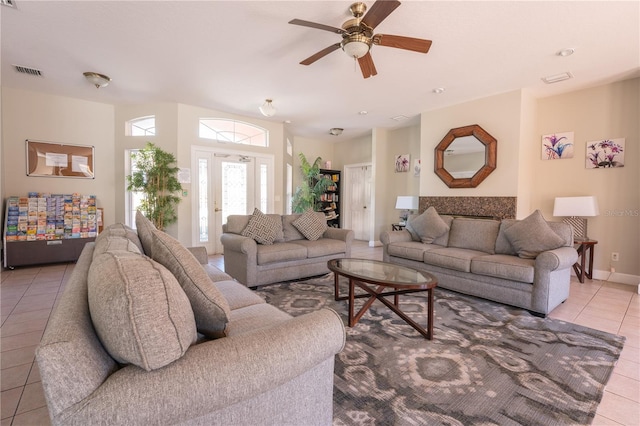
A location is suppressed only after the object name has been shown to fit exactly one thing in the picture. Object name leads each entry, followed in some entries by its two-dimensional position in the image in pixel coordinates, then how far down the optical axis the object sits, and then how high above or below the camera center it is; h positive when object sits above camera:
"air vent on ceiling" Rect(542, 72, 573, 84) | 3.62 +1.65
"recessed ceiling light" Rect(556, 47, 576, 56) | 3.01 +1.64
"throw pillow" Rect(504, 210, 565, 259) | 2.88 -0.33
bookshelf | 7.80 +0.09
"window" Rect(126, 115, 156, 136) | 5.08 +1.32
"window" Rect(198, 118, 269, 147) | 5.39 +1.38
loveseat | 3.36 -0.55
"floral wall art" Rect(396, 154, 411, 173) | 6.37 +0.91
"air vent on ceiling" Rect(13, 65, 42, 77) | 3.62 +1.66
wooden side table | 3.78 -0.73
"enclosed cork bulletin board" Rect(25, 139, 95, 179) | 4.52 +0.64
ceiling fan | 2.29 +1.39
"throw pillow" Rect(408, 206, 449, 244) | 3.91 -0.31
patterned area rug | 1.47 -1.05
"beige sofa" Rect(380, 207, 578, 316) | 2.69 -0.57
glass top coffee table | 2.19 -0.62
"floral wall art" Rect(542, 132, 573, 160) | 4.23 +0.90
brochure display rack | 4.13 -0.43
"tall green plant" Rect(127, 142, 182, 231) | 4.66 +0.30
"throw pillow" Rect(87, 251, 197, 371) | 0.75 -0.31
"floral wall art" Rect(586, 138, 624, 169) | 3.84 +0.72
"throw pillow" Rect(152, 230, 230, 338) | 1.06 -0.33
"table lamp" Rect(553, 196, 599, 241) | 3.81 -0.07
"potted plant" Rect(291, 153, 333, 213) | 6.74 +0.35
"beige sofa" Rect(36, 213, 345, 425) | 0.71 -0.46
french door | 5.41 +0.25
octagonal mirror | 4.45 +0.78
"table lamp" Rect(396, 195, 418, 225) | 5.61 +0.01
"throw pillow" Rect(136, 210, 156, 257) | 1.79 -0.21
